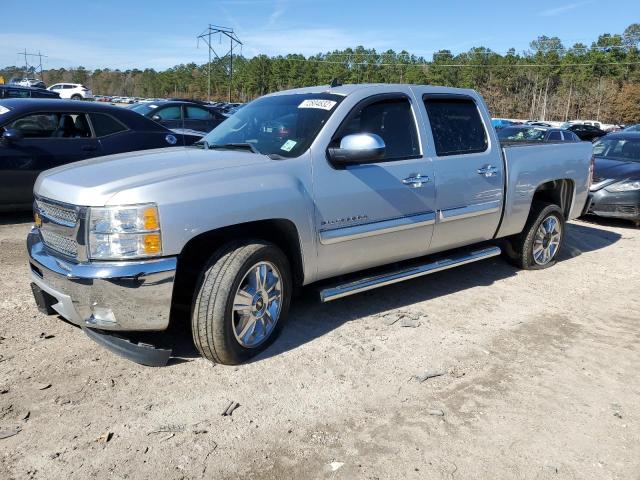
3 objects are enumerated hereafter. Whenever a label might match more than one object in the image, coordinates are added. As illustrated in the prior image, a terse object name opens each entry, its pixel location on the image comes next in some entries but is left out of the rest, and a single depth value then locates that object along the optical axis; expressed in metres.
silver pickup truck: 3.19
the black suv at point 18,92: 17.19
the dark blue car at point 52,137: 6.80
